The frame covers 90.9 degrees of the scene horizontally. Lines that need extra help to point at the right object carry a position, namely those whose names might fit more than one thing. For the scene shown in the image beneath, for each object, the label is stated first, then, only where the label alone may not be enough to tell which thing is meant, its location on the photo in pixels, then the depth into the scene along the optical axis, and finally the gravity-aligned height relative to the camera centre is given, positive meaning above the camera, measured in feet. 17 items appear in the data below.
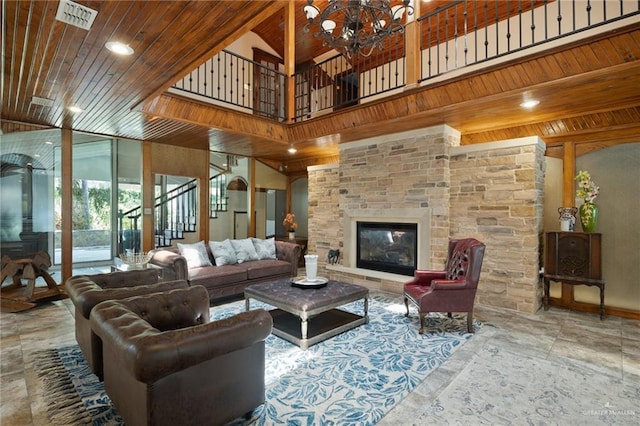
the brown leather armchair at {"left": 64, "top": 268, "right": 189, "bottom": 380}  8.37 -2.44
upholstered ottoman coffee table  10.74 -3.39
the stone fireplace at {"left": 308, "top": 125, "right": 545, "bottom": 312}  14.24 +0.60
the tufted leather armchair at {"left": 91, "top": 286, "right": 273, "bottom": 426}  5.34 -3.00
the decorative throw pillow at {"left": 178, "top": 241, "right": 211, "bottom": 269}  16.16 -2.24
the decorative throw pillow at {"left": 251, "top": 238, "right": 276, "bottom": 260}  19.02 -2.28
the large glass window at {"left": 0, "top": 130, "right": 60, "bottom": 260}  16.12 +1.04
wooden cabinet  13.53 -2.19
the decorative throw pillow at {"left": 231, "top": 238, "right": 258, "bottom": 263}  17.89 -2.25
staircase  20.35 -0.28
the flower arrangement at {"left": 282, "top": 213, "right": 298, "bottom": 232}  23.80 -0.81
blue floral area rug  7.18 -4.61
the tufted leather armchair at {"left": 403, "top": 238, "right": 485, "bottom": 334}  11.66 -3.08
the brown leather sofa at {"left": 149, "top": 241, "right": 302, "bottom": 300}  14.57 -3.05
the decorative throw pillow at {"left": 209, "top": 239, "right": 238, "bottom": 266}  16.99 -2.27
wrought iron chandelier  9.96 +6.38
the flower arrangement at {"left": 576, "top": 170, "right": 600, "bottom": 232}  13.69 +0.37
